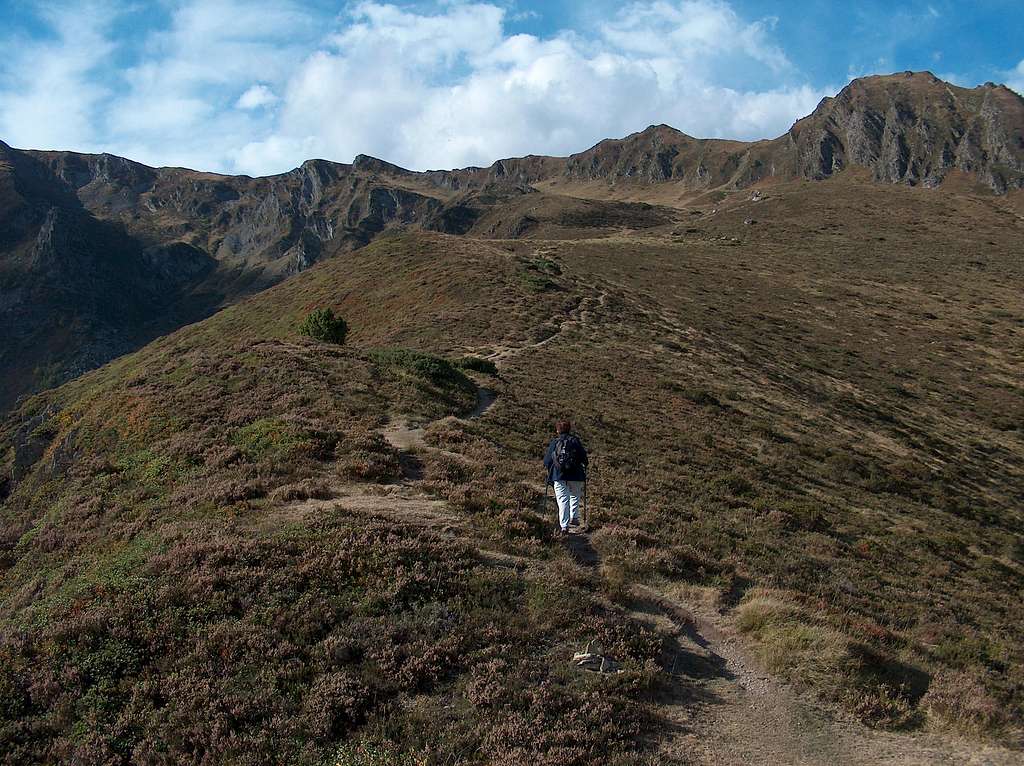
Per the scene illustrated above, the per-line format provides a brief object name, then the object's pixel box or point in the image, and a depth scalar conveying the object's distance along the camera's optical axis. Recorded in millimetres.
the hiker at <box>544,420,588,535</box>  12439
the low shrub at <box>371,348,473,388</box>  24312
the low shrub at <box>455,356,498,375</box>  28359
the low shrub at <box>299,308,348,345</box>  36031
